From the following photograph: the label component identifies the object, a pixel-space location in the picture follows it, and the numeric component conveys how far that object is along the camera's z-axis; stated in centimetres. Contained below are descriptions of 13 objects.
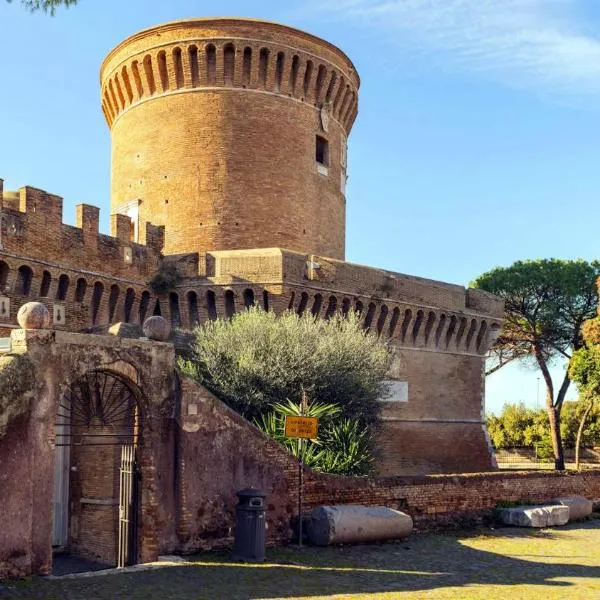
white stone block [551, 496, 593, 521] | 1484
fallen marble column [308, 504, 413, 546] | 1090
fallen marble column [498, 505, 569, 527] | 1366
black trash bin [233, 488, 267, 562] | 984
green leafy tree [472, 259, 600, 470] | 2977
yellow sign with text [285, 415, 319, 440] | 1100
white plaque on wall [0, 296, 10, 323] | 1540
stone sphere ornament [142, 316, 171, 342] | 1023
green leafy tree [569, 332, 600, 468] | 2303
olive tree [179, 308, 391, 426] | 1427
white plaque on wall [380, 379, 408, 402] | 2142
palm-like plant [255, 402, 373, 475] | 1279
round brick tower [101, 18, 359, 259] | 2200
